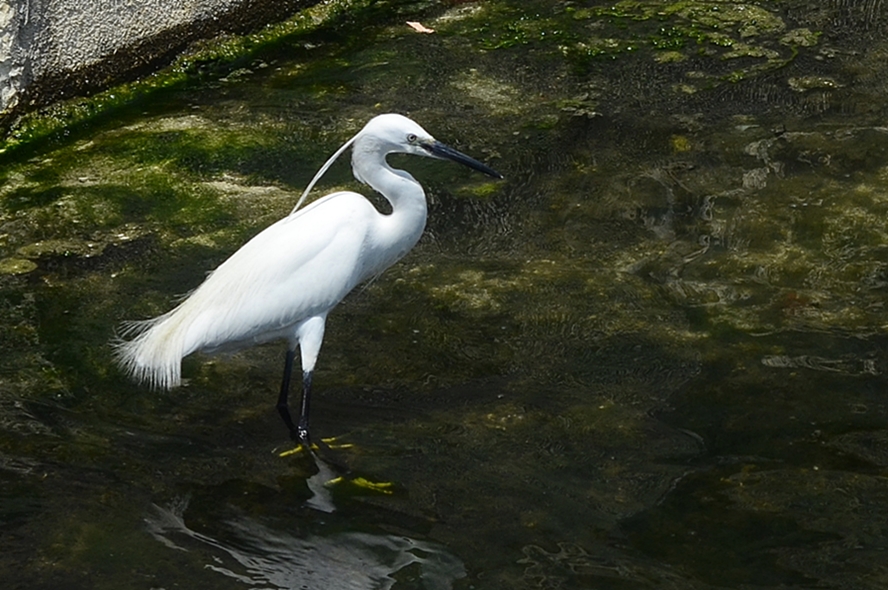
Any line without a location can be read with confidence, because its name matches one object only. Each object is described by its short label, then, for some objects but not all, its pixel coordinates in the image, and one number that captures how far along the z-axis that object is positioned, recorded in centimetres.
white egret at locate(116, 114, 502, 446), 720
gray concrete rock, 1077
